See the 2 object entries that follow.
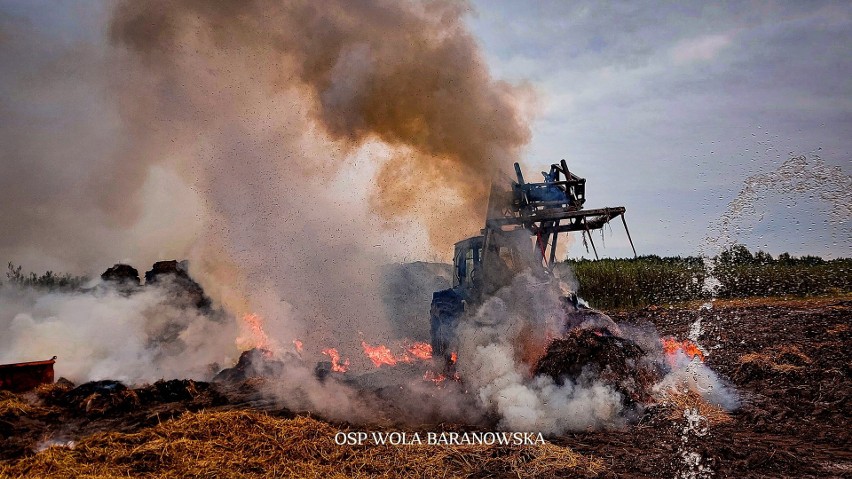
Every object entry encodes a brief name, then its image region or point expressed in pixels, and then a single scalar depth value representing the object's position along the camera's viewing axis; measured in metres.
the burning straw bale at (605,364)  8.98
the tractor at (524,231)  11.20
